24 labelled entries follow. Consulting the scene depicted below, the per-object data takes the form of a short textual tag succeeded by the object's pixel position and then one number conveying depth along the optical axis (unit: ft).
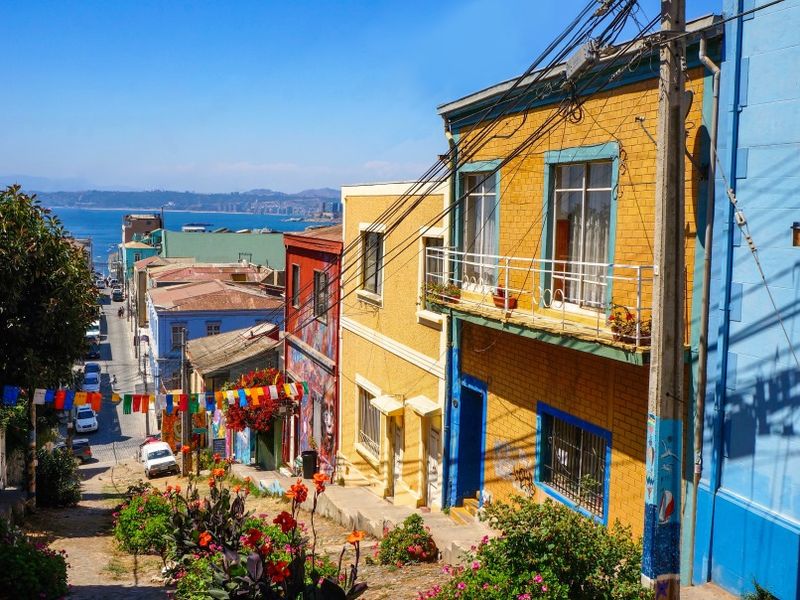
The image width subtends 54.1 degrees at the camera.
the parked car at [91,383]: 174.70
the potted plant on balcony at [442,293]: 44.75
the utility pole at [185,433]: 93.30
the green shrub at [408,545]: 40.34
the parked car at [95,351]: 214.24
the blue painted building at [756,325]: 26.11
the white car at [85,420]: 155.12
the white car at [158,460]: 106.93
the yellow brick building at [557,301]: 31.91
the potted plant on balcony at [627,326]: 29.66
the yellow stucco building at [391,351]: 51.70
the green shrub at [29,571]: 31.58
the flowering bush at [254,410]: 83.25
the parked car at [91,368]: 191.85
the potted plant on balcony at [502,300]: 39.24
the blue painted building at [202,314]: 144.46
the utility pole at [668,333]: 21.06
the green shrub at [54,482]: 61.16
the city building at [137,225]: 417.28
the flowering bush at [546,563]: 25.45
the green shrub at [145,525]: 43.91
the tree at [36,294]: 47.80
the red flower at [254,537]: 24.80
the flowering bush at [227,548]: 24.09
